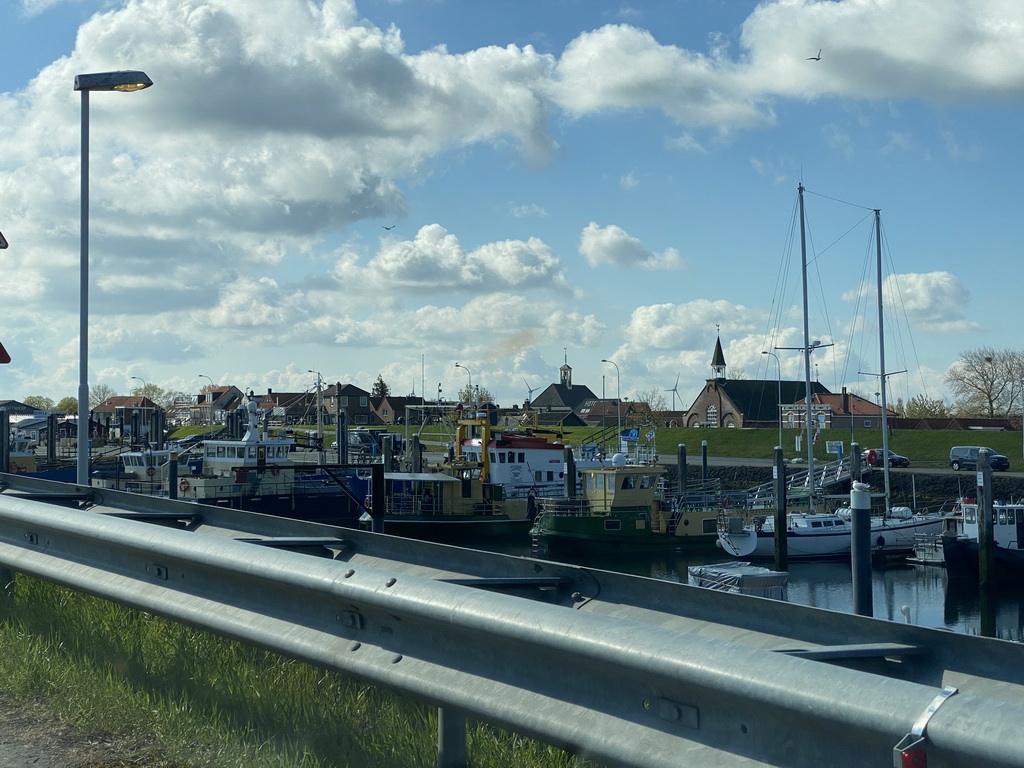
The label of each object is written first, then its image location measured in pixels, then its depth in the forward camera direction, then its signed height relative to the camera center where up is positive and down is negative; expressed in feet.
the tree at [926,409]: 365.81 +2.11
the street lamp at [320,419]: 232.53 +1.33
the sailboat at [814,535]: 127.65 -13.85
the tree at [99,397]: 531.09 +15.55
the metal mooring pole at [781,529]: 110.83 -11.60
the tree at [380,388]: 512.22 +16.74
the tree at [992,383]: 334.65 +9.65
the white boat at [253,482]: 126.82 -6.90
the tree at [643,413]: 353.10 +2.30
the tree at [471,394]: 266.98 +7.44
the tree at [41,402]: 600.35 +15.43
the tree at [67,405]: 542.32 +12.45
